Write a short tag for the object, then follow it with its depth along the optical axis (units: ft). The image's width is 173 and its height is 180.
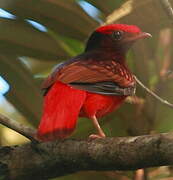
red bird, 21.34
